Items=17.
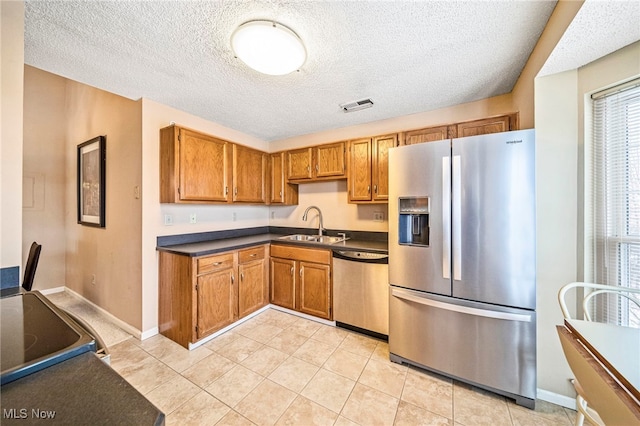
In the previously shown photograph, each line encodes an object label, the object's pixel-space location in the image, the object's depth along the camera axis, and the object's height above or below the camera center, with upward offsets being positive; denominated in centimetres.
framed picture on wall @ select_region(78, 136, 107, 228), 275 +40
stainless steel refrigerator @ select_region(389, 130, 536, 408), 156 -35
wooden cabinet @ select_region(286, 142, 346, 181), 294 +67
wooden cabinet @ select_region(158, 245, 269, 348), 217 -81
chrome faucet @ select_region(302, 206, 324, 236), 334 -4
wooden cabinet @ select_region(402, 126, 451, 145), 237 +81
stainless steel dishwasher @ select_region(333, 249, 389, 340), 233 -82
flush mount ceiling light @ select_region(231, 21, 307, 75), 136 +102
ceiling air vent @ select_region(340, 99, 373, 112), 242 +115
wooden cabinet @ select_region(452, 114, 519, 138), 209 +81
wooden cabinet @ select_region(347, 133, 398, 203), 265 +52
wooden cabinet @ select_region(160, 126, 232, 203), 232 +49
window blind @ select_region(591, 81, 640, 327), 132 +9
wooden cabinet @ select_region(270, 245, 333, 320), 266 -80
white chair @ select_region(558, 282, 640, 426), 105 -51
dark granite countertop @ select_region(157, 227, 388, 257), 233 -35
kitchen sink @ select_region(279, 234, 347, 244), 324 -36
